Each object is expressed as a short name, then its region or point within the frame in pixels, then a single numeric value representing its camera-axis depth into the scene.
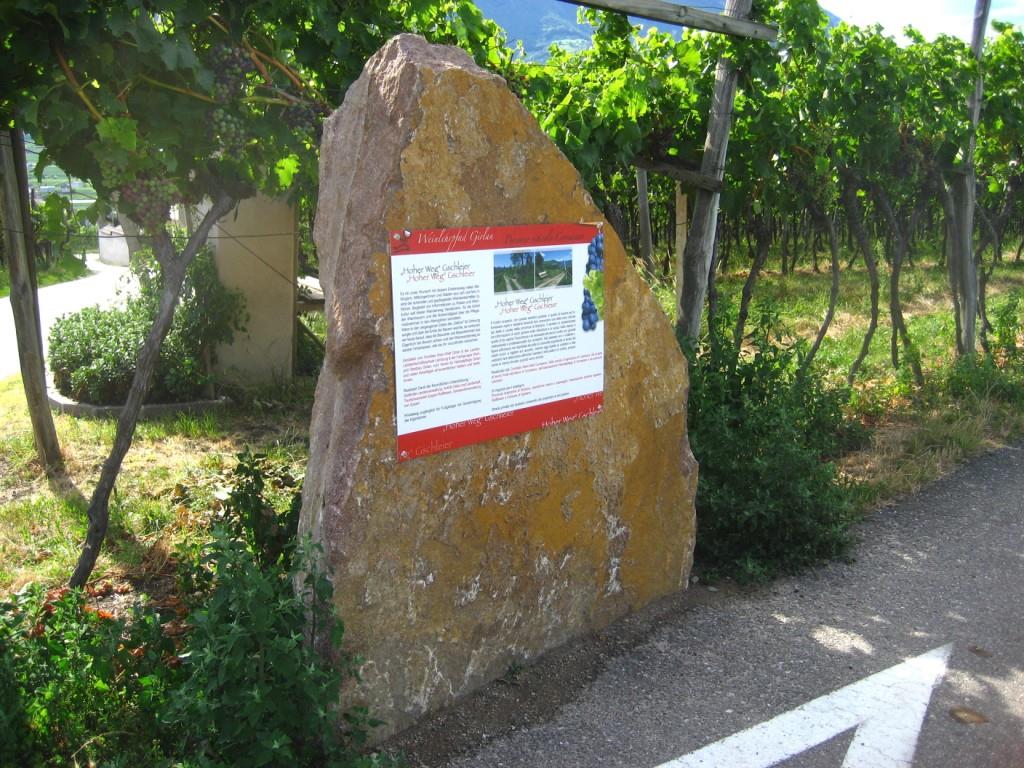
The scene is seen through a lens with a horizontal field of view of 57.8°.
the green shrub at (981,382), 7.37
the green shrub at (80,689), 2.77
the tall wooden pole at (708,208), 5.50
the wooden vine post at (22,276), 4.89
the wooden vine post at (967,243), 8.05
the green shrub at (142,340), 7.03
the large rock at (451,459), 2.96
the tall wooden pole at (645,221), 8.22
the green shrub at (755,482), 4.45
